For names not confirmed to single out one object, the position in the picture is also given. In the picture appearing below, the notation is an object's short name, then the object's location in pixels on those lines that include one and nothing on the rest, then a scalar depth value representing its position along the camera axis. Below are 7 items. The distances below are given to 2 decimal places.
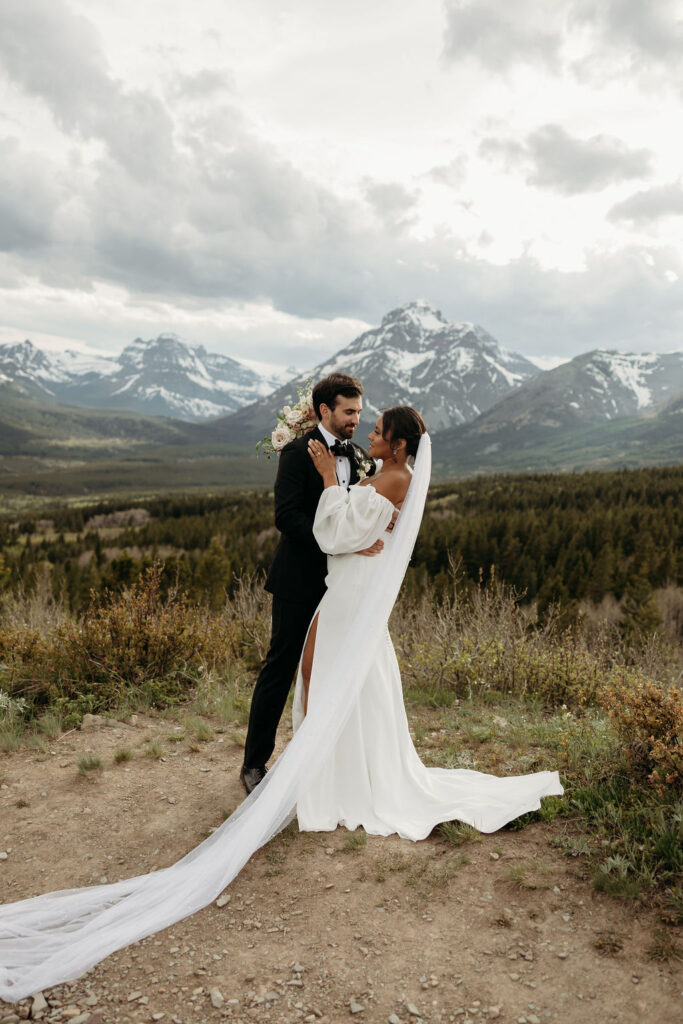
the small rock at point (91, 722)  6.70
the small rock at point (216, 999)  3.14
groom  4.71
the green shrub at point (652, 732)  4.20
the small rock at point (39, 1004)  3.12
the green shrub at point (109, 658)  7.38
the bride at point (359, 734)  4.29
